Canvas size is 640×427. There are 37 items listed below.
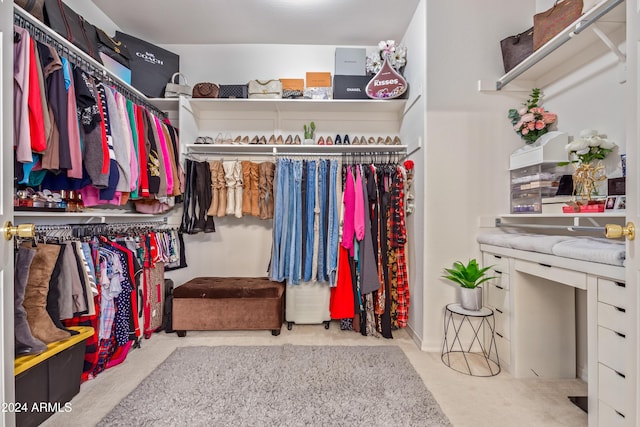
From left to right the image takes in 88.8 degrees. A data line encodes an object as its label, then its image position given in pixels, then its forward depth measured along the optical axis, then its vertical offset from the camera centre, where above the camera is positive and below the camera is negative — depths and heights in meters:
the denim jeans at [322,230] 2.68 -0.16
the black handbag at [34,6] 1.65 +1.06
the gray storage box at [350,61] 2.97 +1.36
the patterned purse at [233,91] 2.97 +1.10
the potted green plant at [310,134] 3.01 +0.71
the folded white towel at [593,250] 1.29 -0.17
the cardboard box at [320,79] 2.99 +1.21
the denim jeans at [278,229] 2.69 -0.15
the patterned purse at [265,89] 2.91 +1.09
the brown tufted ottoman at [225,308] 2.61 -0.78
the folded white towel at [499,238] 2.01 -0.18
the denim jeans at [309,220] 2.68 -0.07
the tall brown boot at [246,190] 2.91 +0.19
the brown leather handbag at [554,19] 1.74 +1.07
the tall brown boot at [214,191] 2.90 +0.18
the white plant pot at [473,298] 2.07 -0.56
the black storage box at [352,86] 2.91 +1.11
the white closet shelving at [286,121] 3.06 +0.89
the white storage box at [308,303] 2.79 -0.79
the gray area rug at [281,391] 1.57 -0.99
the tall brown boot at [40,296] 1.58 -0.41
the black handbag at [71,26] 1.80 +1.10
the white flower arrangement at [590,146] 1.67 +0.33
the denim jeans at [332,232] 2.63 -0.17
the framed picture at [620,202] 1.53 +0.04
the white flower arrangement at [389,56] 2.77 +1.33
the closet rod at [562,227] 1.54 -0.09
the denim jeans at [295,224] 2.66 -0.11
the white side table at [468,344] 2.09 -0.94
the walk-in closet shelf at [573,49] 1.57 +0.92
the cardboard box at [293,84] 3.02 +1.18
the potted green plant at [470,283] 2.07 -0.47
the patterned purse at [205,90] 2.91 +1.08
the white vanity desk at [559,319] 1.30 -0.58
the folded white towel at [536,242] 1.68 -0.18
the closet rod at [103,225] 1.83 -0.09
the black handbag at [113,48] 2.26 +1.19
